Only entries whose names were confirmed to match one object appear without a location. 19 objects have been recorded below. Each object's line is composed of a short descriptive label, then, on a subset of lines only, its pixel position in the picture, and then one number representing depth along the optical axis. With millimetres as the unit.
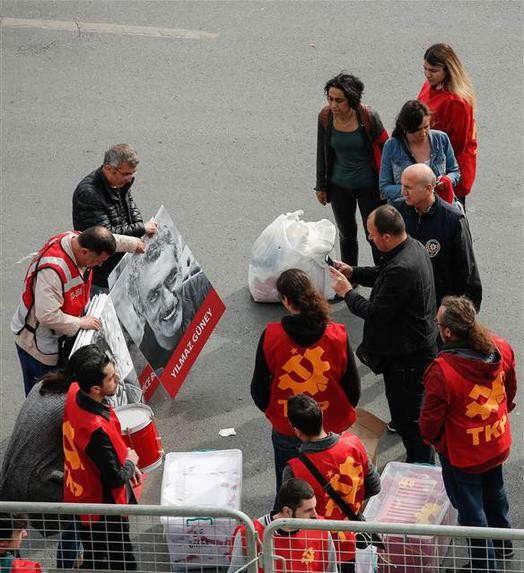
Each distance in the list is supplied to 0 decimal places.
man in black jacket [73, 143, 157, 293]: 15156
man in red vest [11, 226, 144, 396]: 13633
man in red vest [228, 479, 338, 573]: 10281
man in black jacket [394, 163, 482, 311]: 14203
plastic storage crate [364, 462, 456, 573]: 12312
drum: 13578
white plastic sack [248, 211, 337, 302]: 17031
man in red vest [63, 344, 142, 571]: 11531
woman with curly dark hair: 16297
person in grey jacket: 12117
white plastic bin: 12516
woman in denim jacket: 15430
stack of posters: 13719
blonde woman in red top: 16719
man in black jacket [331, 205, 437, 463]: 13031
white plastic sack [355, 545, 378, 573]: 11437
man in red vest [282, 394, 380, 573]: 10898
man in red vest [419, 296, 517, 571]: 11766
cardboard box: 14203
